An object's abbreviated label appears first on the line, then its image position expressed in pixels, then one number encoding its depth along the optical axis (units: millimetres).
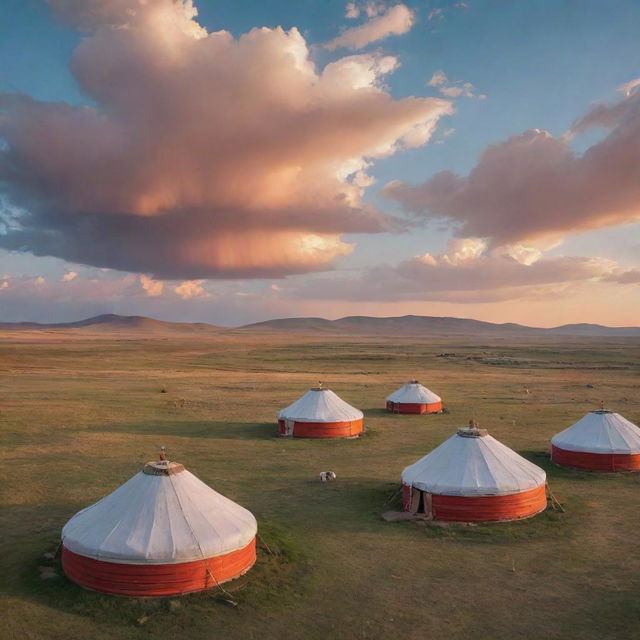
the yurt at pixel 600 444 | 26953
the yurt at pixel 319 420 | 34656
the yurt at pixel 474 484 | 20141
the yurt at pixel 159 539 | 14664
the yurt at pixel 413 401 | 43875
